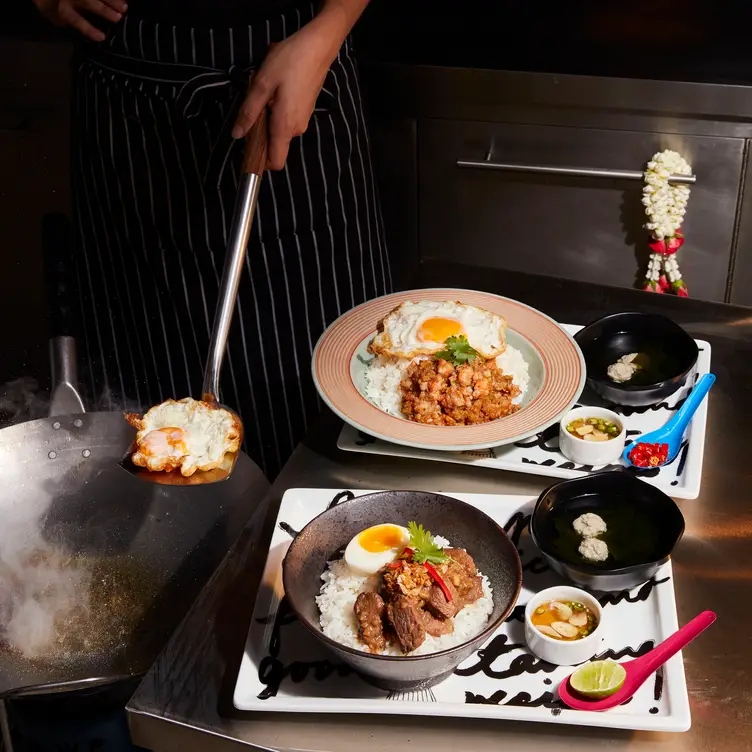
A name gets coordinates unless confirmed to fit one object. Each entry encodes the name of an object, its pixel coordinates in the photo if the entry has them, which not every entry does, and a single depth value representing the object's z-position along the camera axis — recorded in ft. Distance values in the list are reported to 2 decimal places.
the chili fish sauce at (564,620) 3.92
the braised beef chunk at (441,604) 3.87
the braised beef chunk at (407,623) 3.74
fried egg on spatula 4.72
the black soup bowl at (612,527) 4.12
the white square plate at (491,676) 3.59
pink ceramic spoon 3.60
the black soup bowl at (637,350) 5.38
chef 6.61
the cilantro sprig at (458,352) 5.47
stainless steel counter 3.62
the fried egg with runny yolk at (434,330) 5.60
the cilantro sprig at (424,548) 4.01
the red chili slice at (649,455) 4.93
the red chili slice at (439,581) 3.90
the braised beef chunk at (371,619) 3.83
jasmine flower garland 9.38
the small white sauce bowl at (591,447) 4.90
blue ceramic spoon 5.00
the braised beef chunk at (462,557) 4.07
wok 5.08
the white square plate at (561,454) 4.83
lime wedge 3.60
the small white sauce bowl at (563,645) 3.78
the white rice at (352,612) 3.84
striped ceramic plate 4.98
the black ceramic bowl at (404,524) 3.60
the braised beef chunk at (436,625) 3.87
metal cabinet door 9.53
